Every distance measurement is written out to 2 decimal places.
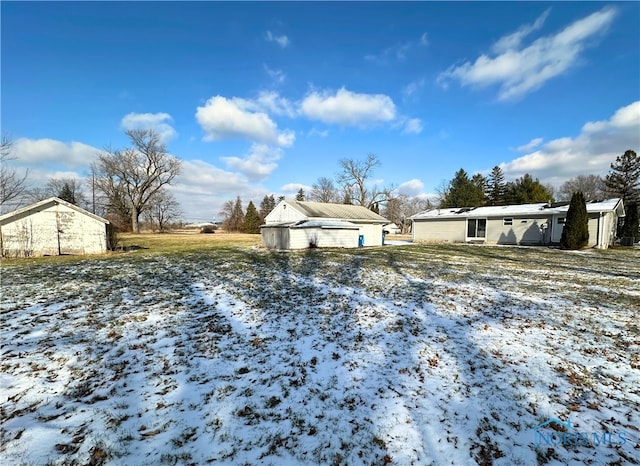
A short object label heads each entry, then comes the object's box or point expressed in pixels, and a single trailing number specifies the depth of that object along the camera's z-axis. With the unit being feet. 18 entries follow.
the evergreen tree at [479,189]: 112.14
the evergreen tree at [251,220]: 152.25
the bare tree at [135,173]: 127.95
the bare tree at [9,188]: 60.44
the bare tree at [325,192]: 171.45
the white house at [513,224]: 61.16
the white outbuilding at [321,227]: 57.31
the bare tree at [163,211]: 164.04
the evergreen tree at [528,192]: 106.42
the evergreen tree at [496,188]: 126.87
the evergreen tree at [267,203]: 197.77
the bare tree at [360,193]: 141.90
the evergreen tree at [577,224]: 54.60
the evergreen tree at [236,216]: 183.04
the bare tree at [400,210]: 195.85
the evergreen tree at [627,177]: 99.86
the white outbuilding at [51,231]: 44.42
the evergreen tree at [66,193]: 123.85
